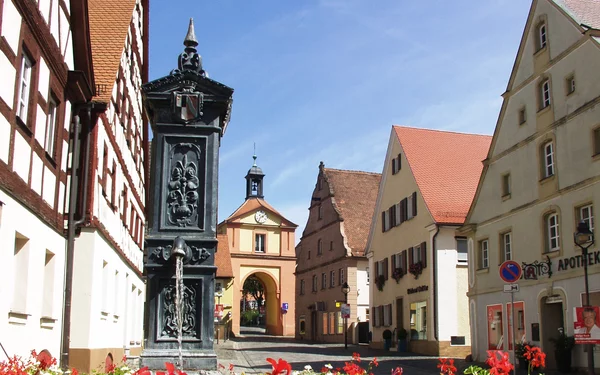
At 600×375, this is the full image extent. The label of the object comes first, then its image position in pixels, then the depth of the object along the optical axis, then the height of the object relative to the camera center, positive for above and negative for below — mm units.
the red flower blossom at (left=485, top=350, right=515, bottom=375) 5289 -333
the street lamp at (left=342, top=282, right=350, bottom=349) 36062 +1469
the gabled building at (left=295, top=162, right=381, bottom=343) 43094 +3993
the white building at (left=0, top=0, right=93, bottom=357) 10703 +2642
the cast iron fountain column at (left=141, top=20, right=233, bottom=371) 8781 +1341
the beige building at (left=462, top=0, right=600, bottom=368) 19284 +3836
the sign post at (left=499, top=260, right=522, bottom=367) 14227 +875
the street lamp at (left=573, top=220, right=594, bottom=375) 15547 +1700
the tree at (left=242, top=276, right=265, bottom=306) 86938 +3446
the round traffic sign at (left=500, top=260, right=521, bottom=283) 14227 +875
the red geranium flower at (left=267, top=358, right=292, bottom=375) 3727 -239
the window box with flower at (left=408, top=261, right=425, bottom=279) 31719 +2122
